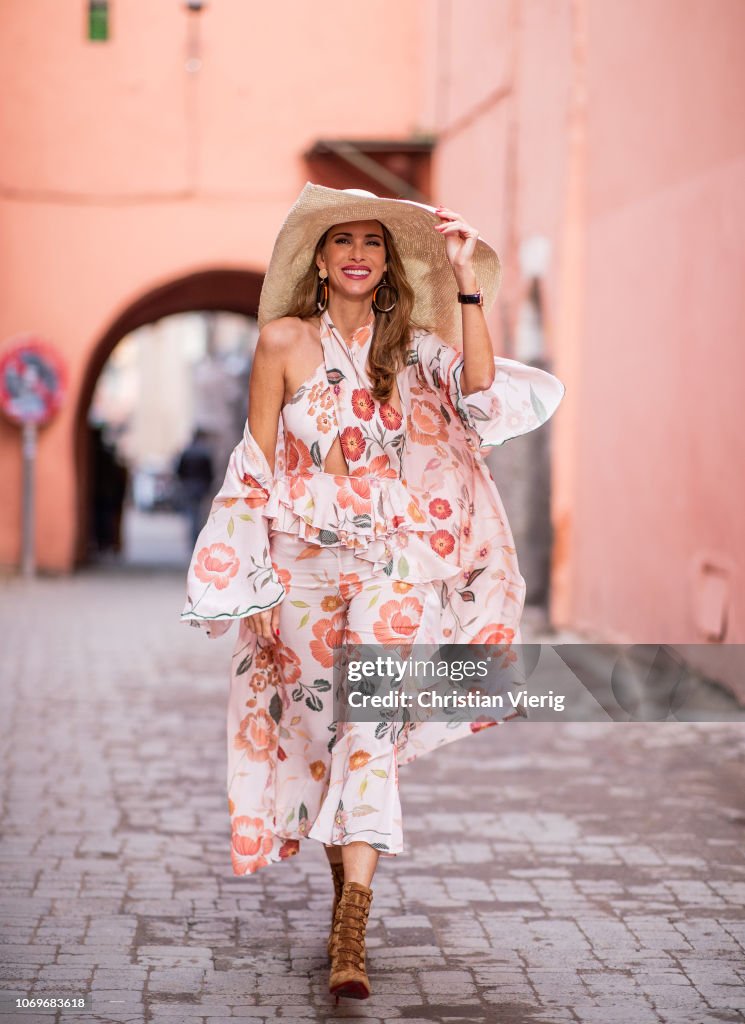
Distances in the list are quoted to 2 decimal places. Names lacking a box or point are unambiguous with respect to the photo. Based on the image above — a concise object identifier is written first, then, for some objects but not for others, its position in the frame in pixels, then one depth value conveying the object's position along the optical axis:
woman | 3.99
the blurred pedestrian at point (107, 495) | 20.47
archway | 16.94
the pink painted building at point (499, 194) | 8.60
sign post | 15.76
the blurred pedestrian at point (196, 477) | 19.70
